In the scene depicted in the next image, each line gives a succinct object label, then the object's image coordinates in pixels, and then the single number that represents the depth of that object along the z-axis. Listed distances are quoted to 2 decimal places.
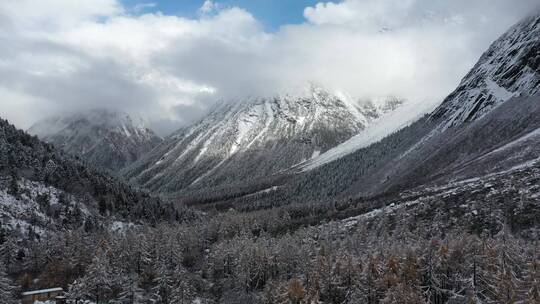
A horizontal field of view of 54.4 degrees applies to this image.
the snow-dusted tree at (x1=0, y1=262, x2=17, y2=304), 106.62
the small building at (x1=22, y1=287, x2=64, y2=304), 121.07
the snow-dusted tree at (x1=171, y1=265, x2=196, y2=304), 118.31
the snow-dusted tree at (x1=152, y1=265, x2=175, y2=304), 126.06
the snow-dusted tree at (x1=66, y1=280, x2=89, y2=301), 115.19
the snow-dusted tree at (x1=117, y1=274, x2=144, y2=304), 121.94
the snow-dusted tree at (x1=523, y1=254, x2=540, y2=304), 83.69
